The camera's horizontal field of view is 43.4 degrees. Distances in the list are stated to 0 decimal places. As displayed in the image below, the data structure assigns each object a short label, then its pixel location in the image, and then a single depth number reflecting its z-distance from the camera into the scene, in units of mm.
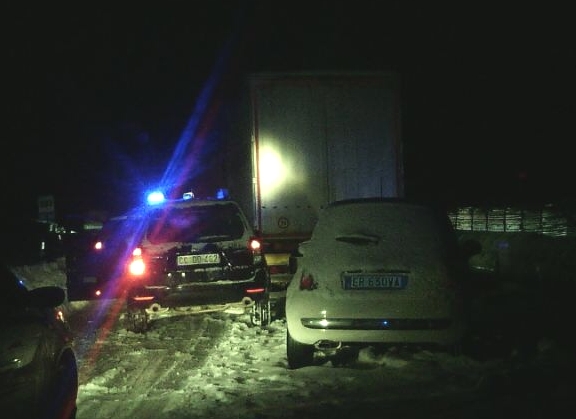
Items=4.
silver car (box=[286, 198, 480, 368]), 6633
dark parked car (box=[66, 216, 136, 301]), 14672
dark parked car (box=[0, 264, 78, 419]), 4156
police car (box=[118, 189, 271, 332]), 9531
